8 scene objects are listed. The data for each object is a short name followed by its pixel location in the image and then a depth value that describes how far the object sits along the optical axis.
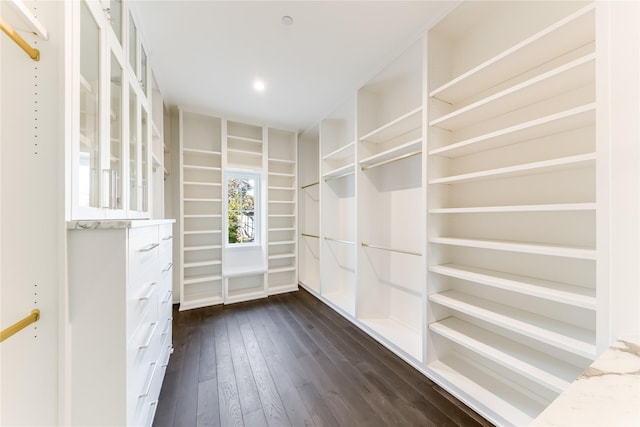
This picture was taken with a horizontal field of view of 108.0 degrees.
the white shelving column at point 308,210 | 4.16
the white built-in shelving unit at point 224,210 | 3.30
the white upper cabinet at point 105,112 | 0.95
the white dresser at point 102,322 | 0.85
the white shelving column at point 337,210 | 3.29
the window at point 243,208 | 3.71
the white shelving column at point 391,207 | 2.28
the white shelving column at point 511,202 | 1.21
